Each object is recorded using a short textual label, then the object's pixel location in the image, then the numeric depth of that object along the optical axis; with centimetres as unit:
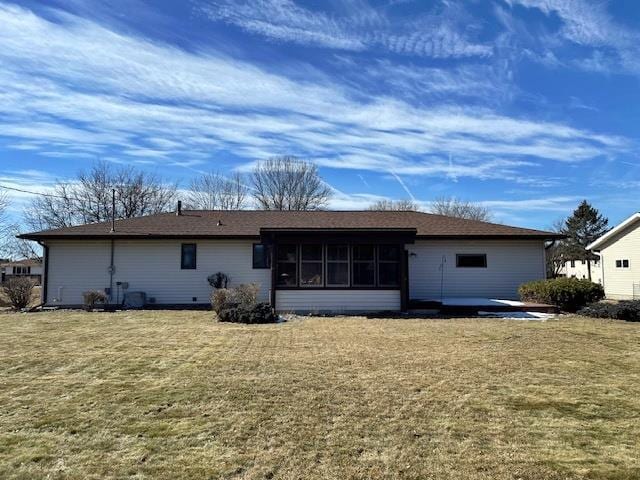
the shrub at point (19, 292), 1620
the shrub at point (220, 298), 1367
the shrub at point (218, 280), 1659
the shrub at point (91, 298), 1553
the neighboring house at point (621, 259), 2191
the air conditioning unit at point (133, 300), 1638
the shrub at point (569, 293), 1430
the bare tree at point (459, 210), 4691
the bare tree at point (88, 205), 3478
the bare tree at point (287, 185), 3716
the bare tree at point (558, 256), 4297
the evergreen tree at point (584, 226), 4553
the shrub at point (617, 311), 1300
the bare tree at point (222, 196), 3756
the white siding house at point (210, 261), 1686
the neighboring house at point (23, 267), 4908
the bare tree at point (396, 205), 4469
